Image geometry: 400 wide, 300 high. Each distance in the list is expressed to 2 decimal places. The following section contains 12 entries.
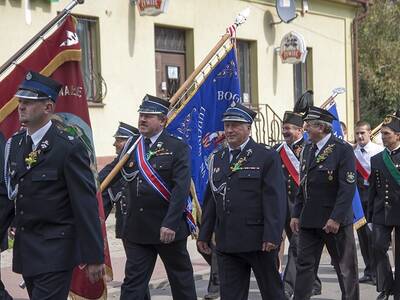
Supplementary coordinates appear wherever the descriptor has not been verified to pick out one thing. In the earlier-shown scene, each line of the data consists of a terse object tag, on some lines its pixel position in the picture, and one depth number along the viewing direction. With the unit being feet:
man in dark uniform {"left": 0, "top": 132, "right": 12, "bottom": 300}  17.98
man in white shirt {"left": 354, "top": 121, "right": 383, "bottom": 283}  32.50
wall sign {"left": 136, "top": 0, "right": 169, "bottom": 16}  48.01
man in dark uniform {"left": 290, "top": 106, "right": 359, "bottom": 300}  24.02
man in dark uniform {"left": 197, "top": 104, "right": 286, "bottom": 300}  20.29
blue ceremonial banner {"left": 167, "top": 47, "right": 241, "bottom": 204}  27.12
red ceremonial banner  21.45
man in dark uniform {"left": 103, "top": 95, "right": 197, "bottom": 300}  22.16
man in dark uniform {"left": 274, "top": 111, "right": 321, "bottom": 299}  29.32
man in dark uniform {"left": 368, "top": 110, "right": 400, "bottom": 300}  26.71
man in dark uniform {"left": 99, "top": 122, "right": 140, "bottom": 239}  24.25
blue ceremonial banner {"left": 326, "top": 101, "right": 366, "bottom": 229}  31.04
